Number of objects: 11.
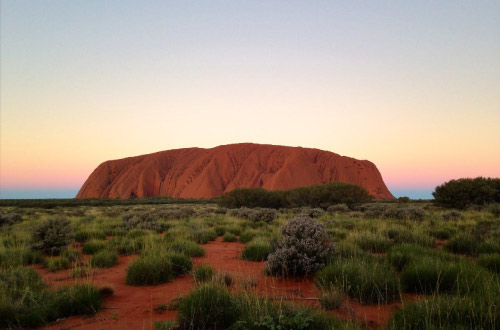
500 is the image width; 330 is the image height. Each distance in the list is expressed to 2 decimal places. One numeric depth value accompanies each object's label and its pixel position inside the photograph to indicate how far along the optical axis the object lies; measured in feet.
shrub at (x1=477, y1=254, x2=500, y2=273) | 17.67
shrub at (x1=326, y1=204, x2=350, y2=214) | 73.53
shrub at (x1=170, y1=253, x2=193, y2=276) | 19.95
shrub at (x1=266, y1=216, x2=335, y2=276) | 18.49
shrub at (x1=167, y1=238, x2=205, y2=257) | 24.68
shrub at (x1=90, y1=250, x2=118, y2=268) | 22.56
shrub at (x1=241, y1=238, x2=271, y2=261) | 23.96
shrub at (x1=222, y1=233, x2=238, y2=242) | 34.58
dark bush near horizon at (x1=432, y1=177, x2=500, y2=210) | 76.18
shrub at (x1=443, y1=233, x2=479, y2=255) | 24.00
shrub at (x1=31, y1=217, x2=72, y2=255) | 27.53
